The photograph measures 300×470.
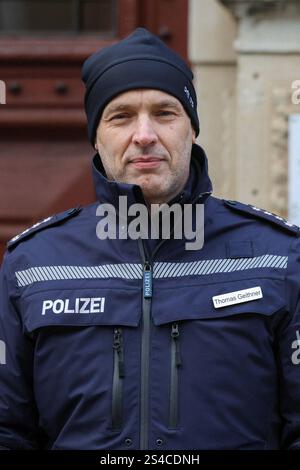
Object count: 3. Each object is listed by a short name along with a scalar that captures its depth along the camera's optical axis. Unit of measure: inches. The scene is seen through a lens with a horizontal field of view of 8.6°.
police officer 148.6
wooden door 280.6
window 284.7
